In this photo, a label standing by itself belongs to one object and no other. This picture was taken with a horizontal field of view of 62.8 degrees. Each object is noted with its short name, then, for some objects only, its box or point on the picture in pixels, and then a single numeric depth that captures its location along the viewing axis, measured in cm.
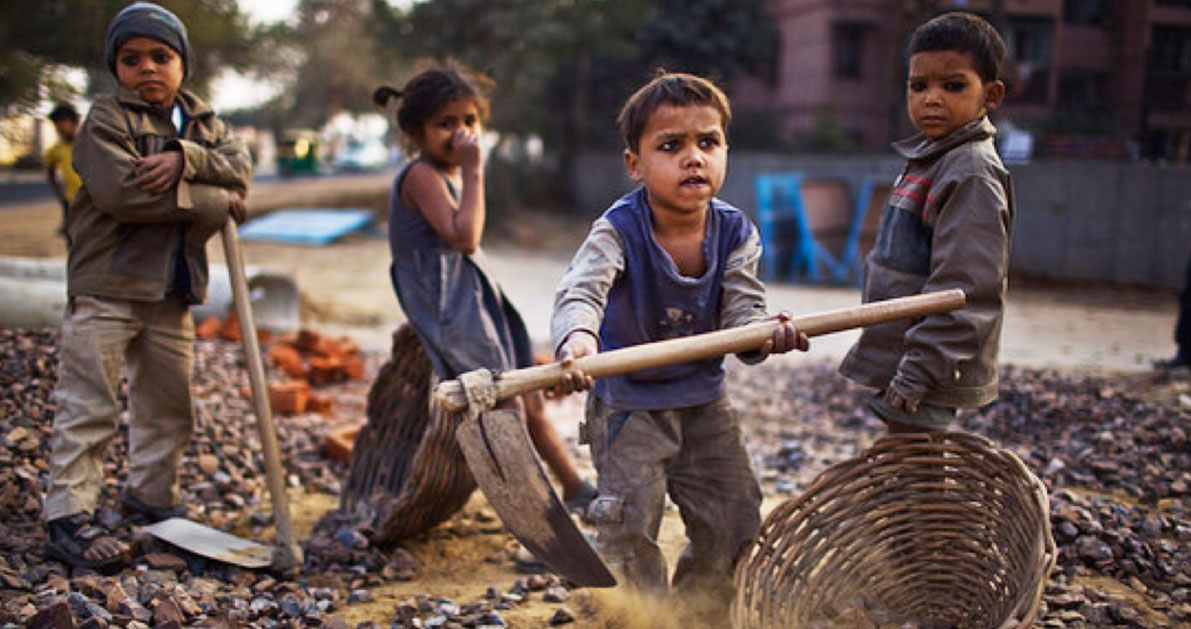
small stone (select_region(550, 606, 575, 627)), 293
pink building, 1176
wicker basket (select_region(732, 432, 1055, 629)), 265
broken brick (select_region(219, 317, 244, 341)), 651
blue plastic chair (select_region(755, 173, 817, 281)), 1219
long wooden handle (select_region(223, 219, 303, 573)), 320
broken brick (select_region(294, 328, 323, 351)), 642
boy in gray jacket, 257
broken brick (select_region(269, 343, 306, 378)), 595
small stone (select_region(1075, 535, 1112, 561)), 320
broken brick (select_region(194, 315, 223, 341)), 643
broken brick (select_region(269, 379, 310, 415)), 511
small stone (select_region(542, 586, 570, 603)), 310
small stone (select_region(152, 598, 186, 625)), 262
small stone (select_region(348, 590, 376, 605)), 308
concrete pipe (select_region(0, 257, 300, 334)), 507
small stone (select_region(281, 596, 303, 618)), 288
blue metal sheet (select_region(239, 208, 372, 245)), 1414
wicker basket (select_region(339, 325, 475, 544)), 331
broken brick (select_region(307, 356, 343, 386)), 604
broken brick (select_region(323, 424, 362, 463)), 444
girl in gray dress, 342
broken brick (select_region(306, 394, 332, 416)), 526
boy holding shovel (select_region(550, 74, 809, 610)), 260
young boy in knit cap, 307
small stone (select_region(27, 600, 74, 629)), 248
